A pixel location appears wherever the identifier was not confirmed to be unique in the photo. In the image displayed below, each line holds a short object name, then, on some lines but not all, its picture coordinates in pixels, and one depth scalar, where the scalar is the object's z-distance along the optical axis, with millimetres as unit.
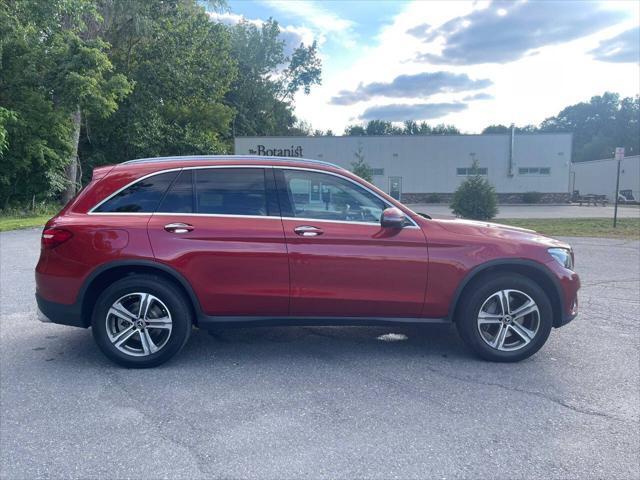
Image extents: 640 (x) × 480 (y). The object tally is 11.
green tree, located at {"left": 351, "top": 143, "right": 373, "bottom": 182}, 24361
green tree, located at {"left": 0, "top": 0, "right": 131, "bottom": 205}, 23109
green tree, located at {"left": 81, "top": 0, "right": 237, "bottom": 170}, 29922
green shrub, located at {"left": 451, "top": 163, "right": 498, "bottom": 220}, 19859
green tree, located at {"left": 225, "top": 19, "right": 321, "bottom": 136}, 53125
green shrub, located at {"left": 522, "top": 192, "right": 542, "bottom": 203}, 39125
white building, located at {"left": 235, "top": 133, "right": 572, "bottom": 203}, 38812
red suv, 4500
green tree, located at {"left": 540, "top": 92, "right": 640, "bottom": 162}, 97062
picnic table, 38969
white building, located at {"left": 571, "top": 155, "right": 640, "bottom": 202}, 49462
